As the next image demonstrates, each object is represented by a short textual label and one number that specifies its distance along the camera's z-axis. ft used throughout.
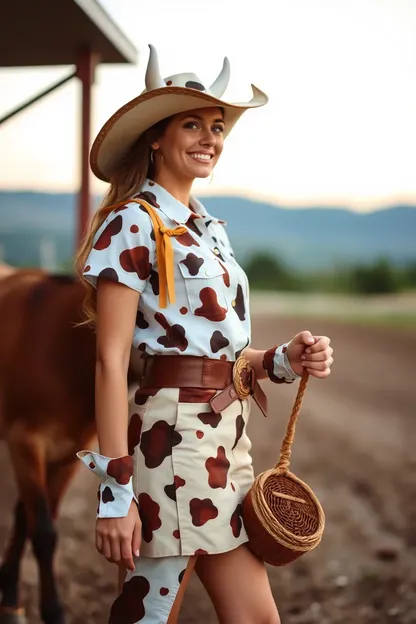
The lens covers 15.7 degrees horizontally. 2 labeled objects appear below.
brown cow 15.10
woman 10.98
